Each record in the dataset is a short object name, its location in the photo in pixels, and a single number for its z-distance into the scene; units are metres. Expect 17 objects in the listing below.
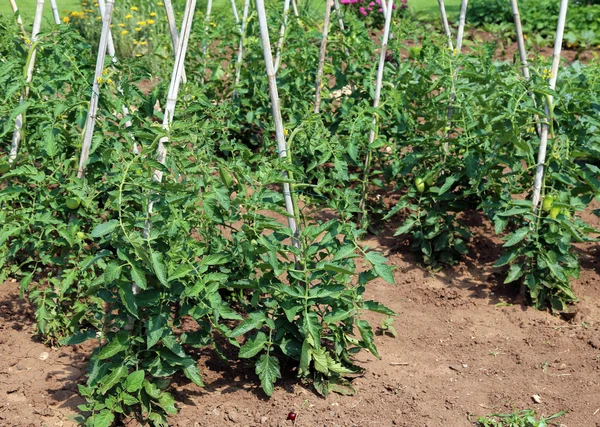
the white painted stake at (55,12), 5.22
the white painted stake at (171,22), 3.78
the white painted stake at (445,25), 5.36
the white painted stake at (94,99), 3.85
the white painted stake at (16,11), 4.60
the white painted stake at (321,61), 5.45
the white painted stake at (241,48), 6.21
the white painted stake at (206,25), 6.23
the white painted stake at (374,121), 5.21
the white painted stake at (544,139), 4.50
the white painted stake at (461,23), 5.22
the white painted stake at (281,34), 5.72
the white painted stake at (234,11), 6.96
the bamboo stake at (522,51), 4.62
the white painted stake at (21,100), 4.28
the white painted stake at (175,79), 3.50
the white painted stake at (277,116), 3.81
